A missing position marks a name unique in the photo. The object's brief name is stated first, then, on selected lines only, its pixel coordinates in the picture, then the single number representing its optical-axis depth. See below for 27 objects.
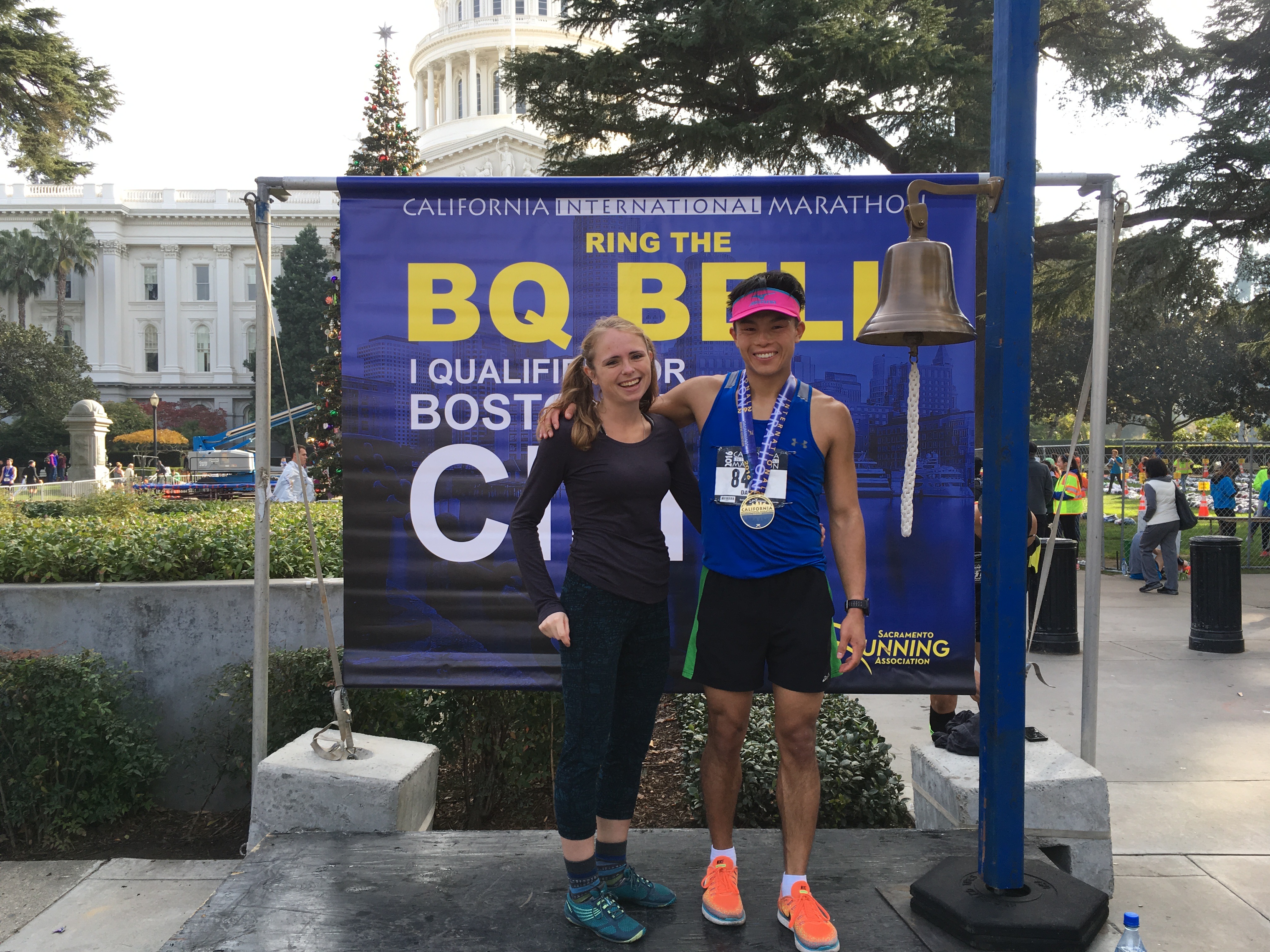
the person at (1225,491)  15.66
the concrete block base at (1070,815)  3.47
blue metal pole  2.92
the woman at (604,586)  2.83
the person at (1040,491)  9.28
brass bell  2.87
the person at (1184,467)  16.77
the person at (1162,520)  11.42
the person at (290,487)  12.62
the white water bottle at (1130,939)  2.45
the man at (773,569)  2.84
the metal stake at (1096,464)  3.68
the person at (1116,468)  25.67
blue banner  3.87
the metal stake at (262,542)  3.88
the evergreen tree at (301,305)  56.25
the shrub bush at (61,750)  4.39
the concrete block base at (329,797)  3.64
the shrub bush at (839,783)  4.11
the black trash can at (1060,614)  8.47
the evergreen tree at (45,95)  12.64
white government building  73.88
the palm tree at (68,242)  67.69
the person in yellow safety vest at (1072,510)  12.60
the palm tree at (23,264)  66.38
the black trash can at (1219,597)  8.31
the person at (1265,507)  16.05
